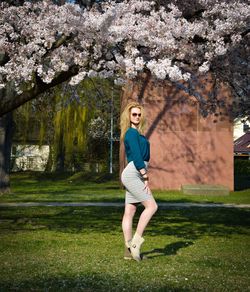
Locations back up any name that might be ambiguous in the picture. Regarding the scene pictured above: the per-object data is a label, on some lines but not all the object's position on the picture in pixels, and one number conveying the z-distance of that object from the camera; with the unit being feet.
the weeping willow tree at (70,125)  72.38
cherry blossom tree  27.43
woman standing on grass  25.02
